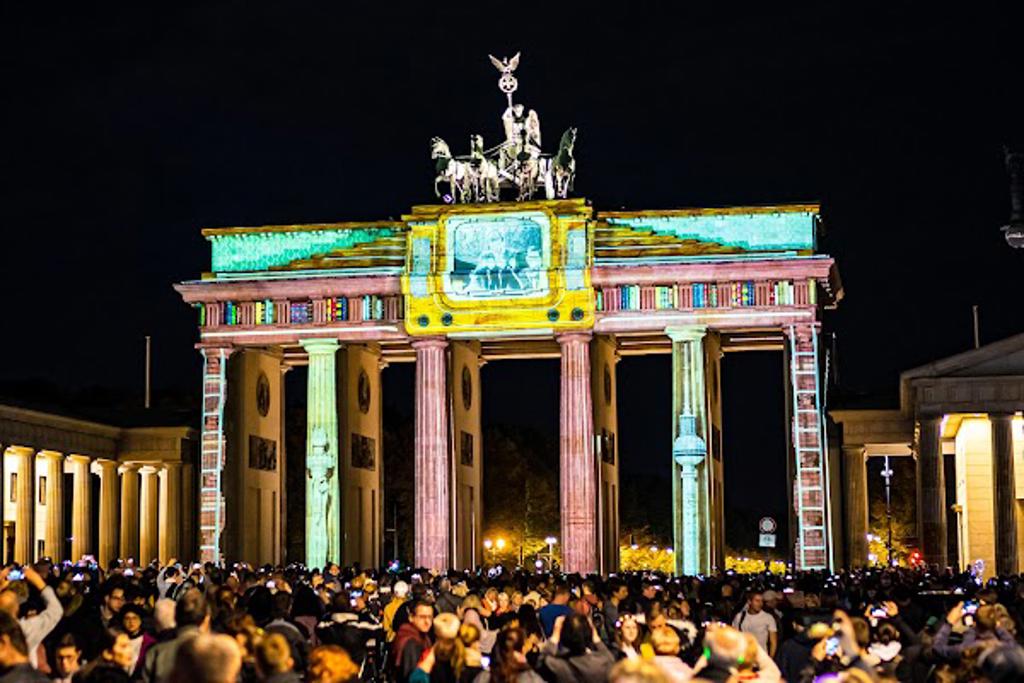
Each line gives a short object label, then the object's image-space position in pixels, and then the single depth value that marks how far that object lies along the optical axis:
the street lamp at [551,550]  102.15
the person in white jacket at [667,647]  17.69
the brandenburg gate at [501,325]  79.56
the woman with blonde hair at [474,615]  24.44
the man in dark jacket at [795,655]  20.97
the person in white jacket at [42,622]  20.92
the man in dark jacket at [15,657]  15.37
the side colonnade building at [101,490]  88.81
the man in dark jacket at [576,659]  18.23
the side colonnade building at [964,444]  72.31
